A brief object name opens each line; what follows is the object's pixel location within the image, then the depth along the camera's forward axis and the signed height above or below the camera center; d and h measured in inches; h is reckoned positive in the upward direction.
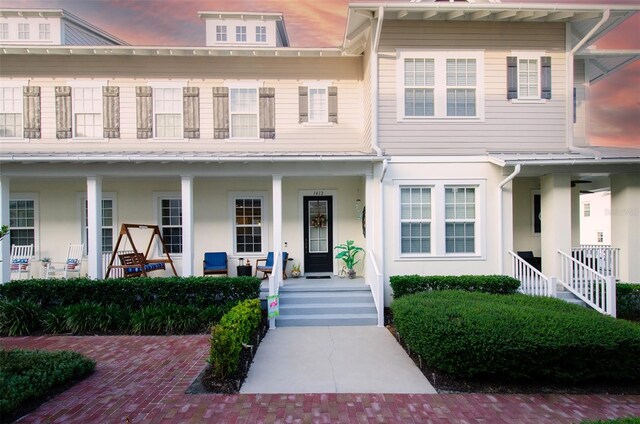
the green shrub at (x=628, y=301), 327.6 -74.8
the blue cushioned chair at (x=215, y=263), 406.0 -48.8
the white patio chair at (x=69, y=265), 406.0 -49.6
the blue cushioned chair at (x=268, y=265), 384.1 -50.0
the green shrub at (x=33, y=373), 169.6 -77.8
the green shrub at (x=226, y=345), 198.7 -67.9
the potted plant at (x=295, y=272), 413.4 -59.5
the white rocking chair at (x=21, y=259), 400.5 -41.4
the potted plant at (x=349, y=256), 392.8 -40.7
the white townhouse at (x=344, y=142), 349.7 +79.5
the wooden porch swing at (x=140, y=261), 358.2 -42.9
